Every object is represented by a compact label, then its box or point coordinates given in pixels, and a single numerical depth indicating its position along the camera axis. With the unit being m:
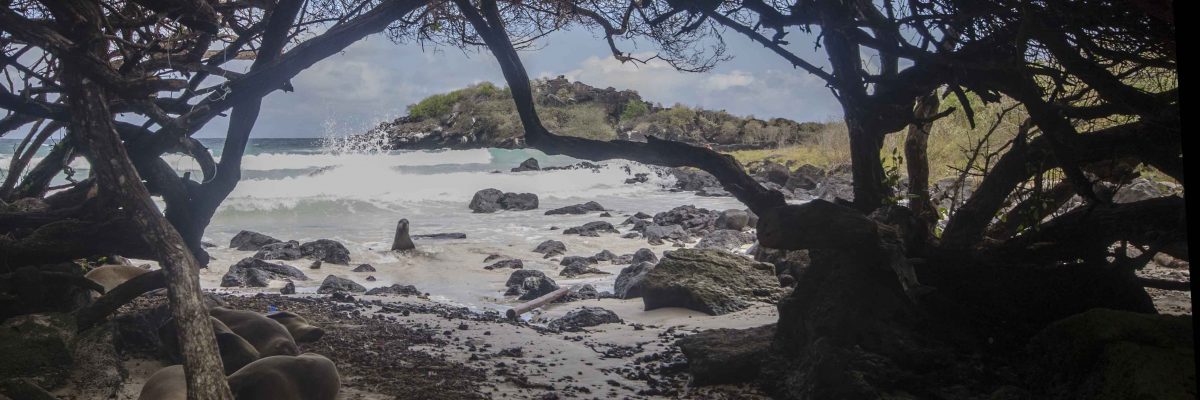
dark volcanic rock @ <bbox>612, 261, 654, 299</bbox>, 8.85
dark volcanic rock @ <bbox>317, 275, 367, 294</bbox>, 9.67
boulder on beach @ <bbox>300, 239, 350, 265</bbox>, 12.34
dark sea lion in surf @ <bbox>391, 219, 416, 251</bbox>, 13.55
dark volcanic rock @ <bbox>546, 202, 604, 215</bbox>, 21.02
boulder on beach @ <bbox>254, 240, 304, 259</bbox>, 12.48
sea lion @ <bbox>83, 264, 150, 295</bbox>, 6.27
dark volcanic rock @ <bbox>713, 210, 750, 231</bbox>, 15.90
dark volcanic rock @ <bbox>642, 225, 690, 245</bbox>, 14.90
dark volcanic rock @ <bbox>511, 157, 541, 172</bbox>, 38.28
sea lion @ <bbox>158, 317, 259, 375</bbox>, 4.87
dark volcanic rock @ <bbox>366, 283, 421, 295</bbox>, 9.60
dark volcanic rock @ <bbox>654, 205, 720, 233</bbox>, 17.05
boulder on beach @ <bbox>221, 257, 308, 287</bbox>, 9.81
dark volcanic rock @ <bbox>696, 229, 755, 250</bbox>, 13.53
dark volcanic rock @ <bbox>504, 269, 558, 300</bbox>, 9.16
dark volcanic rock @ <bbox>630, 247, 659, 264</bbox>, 11.52
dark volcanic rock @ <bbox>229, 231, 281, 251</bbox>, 13.99
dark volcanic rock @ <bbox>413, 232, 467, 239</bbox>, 15.71
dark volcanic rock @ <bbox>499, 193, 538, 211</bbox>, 22.36
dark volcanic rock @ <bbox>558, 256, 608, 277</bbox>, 11.11
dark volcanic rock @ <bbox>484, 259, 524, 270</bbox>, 11.72
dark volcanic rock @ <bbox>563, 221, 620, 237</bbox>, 15.95
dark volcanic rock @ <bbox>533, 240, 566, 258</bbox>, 13.13
